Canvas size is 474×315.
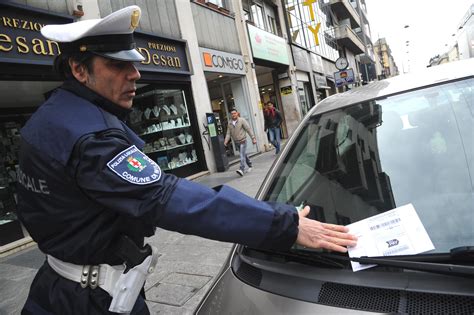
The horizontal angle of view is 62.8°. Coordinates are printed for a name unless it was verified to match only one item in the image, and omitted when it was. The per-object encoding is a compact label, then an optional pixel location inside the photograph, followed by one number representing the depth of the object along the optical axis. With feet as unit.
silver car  4.20
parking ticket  4.50
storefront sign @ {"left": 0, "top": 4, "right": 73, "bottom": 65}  20.15
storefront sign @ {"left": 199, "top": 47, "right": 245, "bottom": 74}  37.68
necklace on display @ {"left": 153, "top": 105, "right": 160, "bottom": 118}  33.01
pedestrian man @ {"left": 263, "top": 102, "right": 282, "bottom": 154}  39.73
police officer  4.06
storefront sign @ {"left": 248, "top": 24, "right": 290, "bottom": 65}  48.67
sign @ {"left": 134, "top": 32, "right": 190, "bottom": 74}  29.71
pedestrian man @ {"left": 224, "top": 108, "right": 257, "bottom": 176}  33.12
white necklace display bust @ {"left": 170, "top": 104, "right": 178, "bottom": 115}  34.35
